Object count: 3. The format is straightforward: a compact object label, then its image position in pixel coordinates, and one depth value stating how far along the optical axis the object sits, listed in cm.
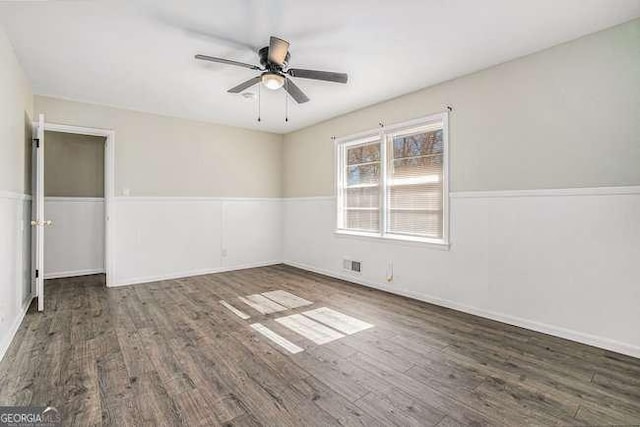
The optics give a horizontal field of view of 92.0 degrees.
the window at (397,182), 371
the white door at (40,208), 327
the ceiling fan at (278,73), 256
